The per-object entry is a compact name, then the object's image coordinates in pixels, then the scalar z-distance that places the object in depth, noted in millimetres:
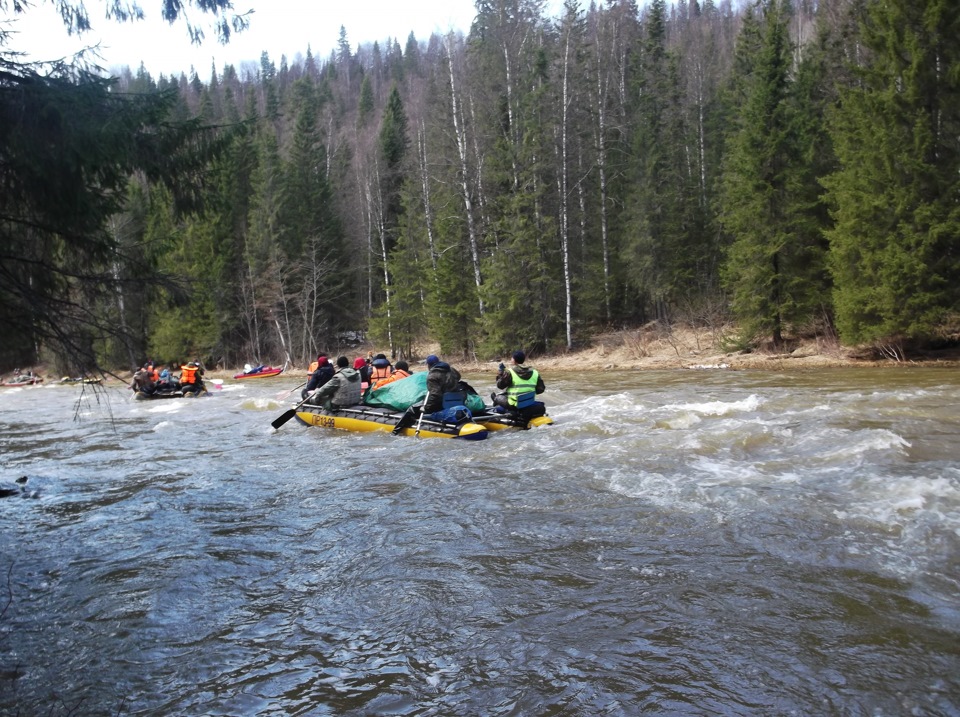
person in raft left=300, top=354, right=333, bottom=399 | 16406
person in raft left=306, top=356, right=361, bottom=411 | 13781
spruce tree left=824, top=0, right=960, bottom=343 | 17797
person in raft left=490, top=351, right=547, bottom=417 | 12203
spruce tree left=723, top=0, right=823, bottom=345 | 22219
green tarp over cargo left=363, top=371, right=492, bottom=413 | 13305
